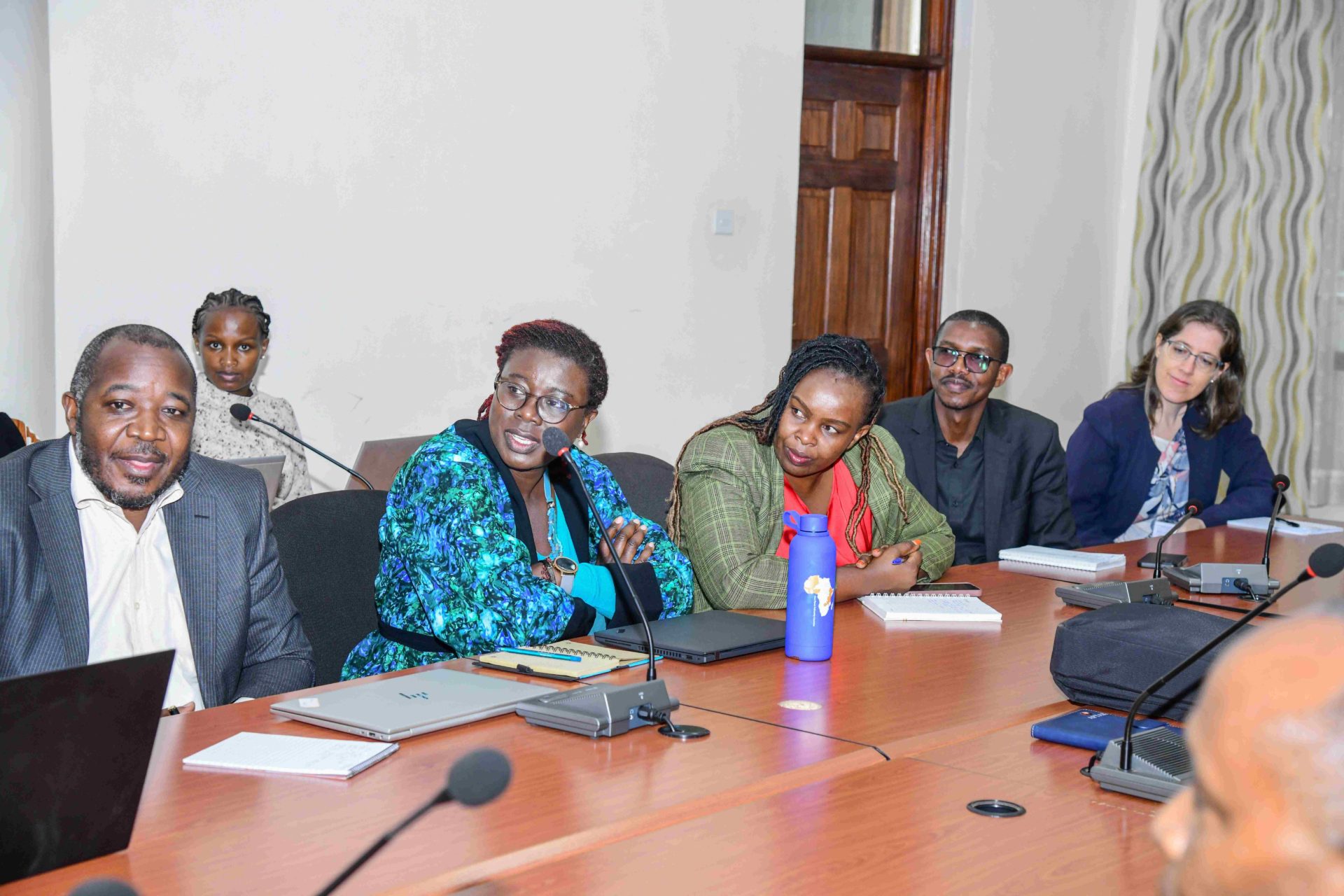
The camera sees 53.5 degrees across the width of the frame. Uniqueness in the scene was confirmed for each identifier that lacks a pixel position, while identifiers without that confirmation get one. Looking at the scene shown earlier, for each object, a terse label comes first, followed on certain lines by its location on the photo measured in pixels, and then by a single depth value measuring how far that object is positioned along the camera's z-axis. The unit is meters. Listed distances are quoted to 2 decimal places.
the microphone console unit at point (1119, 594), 2.50
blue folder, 1.64
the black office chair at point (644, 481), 3.05
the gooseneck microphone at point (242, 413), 3.07
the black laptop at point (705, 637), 2.10
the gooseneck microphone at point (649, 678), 1.70
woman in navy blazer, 3.90
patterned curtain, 6.02
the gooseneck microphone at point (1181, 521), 2.82
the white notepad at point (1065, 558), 2.95
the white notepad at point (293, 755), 1.51
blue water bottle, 2.04
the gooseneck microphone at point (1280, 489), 3.18
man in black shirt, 3.58
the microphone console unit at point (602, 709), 1.67
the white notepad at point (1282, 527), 3.64
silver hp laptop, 1.64
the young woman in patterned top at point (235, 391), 3.77
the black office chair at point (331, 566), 2.37
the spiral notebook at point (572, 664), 1.93
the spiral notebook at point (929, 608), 2.43
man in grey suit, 1.95
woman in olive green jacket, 2.55
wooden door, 5.63
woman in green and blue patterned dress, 2.23
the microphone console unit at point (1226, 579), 2.73
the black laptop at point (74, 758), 1.11
